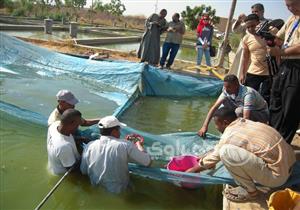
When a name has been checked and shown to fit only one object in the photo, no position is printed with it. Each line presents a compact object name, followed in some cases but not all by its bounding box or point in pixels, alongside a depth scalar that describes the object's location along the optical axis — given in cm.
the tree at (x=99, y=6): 3365
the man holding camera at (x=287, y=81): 231
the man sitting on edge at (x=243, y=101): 262
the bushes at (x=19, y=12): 2138
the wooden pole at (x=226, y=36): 668
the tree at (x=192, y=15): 2731
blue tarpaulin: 492
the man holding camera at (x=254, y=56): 329
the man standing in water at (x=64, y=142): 226
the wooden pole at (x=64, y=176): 197
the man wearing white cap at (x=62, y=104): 257
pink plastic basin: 254
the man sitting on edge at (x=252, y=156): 198
